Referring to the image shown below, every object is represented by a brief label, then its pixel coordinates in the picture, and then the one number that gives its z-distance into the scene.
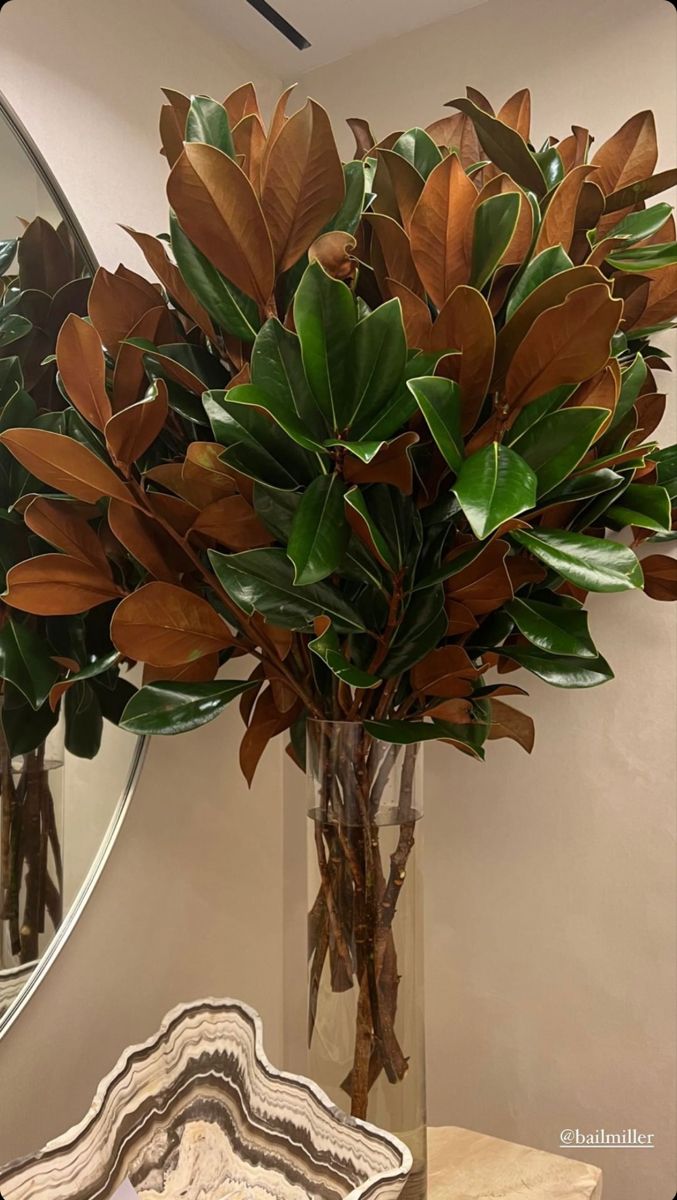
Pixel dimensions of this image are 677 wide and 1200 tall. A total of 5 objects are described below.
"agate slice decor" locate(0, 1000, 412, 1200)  0.77
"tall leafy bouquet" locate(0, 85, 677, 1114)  0.70
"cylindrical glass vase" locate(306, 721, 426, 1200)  0.90
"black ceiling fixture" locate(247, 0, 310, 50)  1.36
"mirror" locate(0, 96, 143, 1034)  0.96
